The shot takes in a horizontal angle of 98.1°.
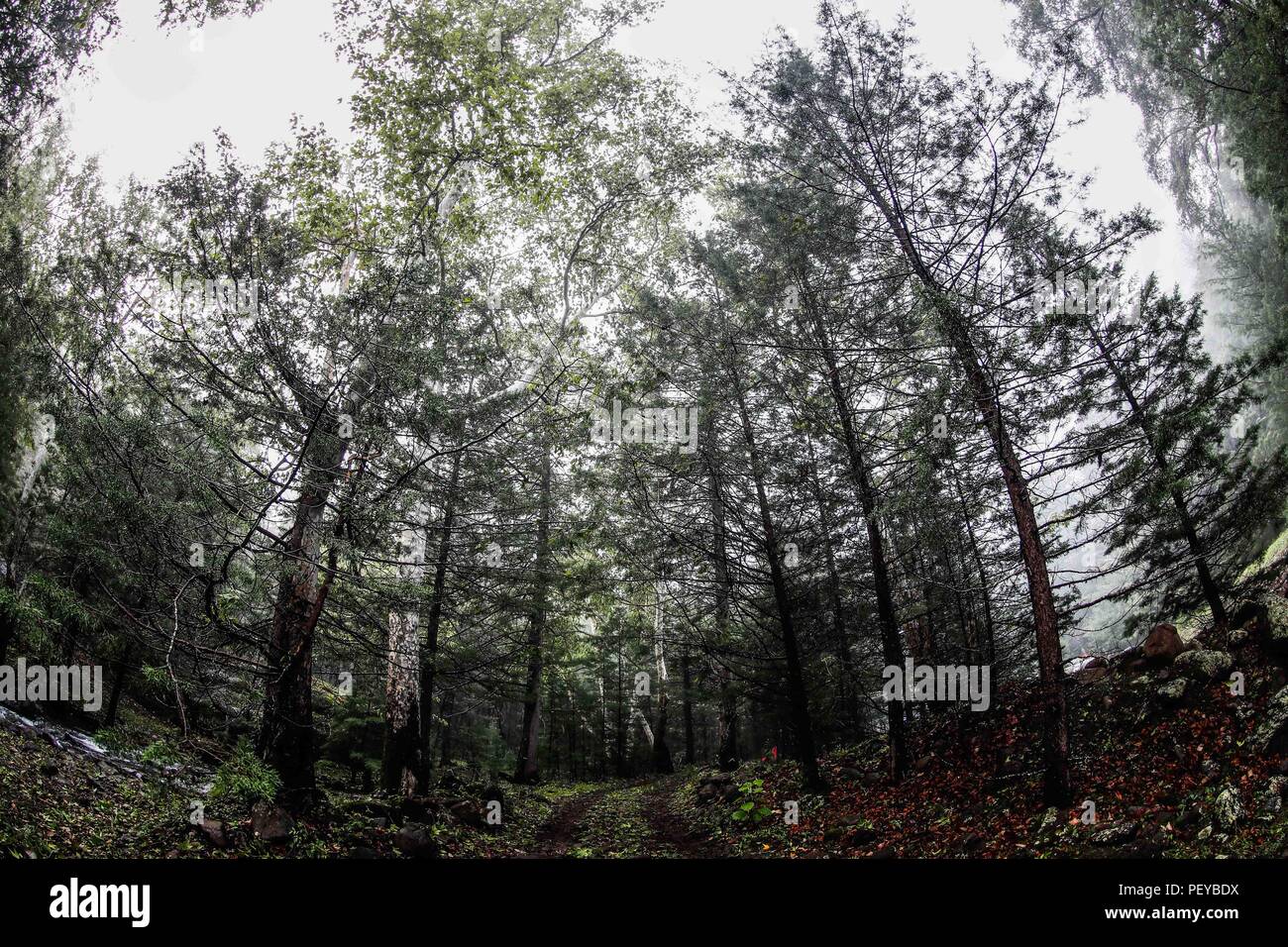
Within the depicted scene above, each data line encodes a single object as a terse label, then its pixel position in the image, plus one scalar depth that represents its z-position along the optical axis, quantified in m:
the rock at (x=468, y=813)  9.46
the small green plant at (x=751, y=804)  9.35
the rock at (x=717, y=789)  11.65
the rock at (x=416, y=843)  6.88
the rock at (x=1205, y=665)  7.00
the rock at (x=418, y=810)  8.46
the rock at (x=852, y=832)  7.11
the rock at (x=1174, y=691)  7.06
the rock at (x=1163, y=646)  7.91
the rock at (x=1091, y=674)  8.76
